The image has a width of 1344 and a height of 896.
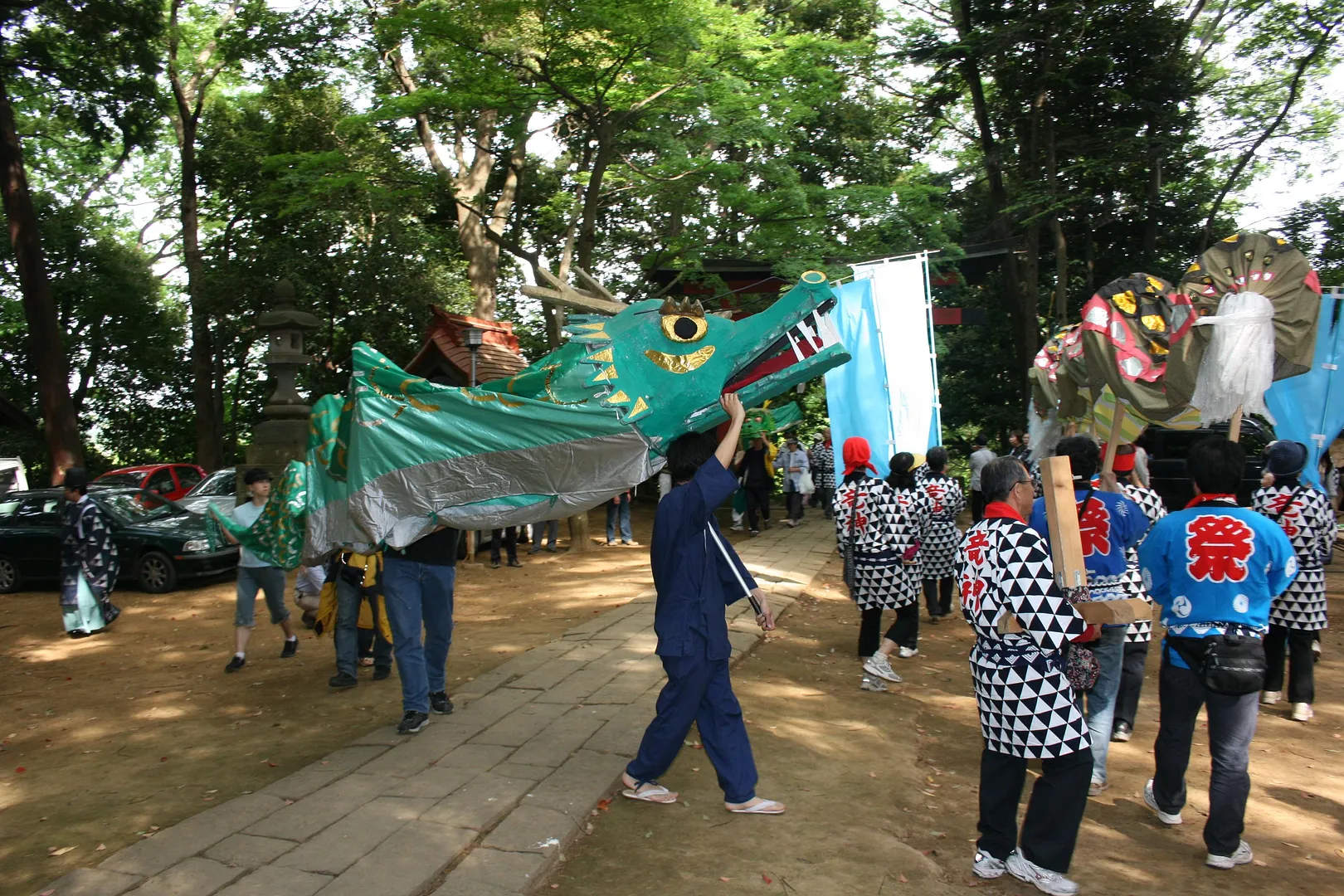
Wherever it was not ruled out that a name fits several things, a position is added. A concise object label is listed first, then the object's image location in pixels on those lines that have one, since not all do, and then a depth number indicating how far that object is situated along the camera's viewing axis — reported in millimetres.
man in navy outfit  4562
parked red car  20125
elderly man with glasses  3732
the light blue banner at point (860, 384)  8352
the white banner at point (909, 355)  8266
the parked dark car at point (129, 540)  12594
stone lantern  13867
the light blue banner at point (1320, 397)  7422
